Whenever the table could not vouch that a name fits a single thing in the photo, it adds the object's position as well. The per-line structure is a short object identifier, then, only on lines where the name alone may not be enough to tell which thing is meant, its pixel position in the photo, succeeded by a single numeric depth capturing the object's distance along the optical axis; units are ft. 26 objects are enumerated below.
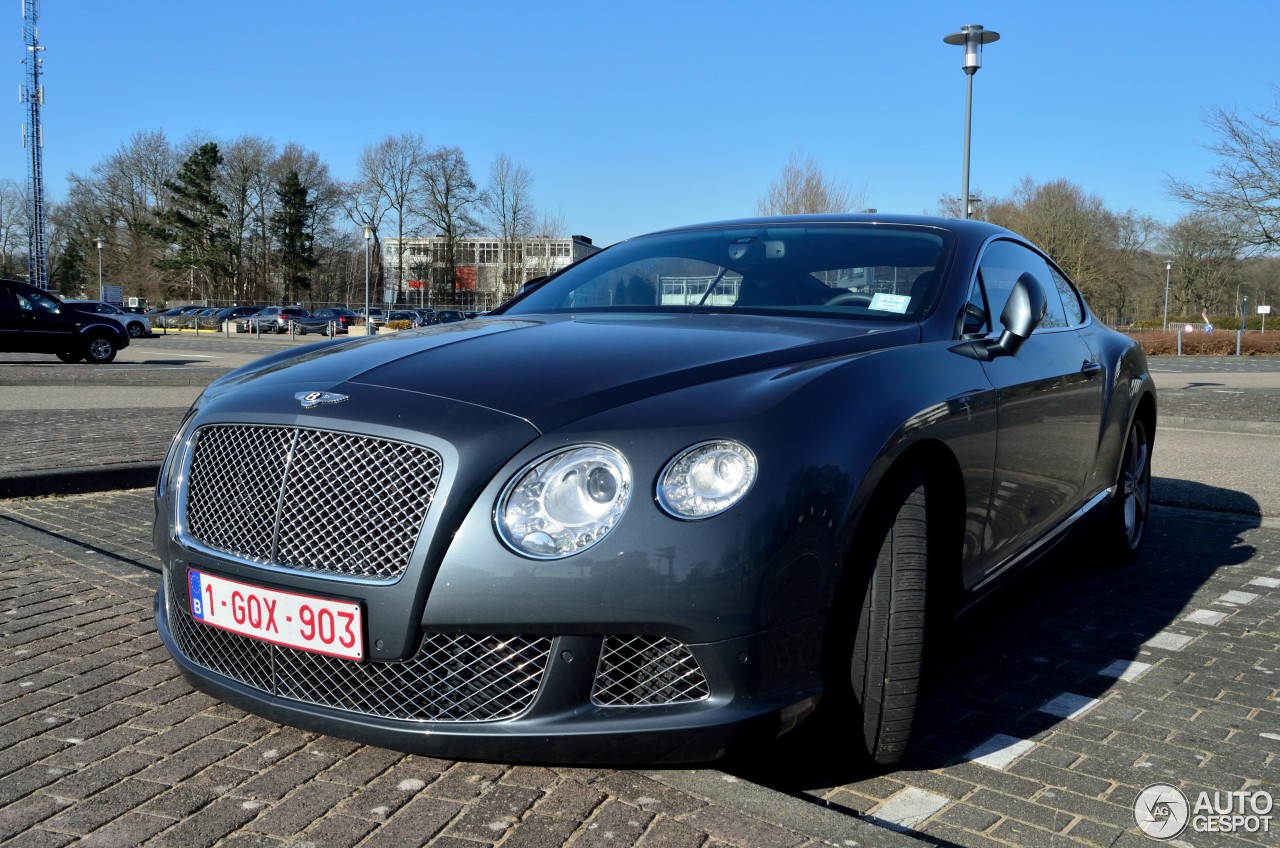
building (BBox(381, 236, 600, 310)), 193.26
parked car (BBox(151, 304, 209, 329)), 190.56
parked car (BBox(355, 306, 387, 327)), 179.93
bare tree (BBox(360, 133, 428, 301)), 204.95
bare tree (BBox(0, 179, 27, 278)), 268.21
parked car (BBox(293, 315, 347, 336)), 172.55
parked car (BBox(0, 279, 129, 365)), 66.74
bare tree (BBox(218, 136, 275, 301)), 217.15
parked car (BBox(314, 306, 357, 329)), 178.85
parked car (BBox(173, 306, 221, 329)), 187.32
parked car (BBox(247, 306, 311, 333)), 175.63
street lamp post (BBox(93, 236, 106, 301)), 221.13
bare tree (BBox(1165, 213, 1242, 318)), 201.46
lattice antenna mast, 209.97
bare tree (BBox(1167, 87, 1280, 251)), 54.75
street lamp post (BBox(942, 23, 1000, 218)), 53.72
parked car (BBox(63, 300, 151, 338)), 134.21
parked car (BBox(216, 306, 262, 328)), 186.91
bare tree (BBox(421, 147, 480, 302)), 204.13
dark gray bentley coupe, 7.14
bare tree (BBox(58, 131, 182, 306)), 224.12
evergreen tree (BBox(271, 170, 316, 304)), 220.64
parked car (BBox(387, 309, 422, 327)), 178.21
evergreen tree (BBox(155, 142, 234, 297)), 219.00
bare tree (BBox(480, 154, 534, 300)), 195.17
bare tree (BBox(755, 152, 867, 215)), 128.67
